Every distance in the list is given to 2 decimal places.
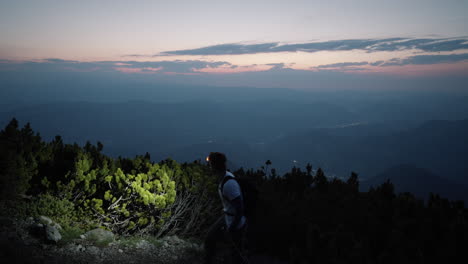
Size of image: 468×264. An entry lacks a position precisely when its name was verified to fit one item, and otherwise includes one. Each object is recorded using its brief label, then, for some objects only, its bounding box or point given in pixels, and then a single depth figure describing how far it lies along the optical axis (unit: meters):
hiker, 3.68
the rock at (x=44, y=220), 4.48
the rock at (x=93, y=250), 4.20
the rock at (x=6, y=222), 4.22
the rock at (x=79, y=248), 4.16
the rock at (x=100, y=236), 4.50
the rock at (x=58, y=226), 4.54
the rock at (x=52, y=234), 4.11
